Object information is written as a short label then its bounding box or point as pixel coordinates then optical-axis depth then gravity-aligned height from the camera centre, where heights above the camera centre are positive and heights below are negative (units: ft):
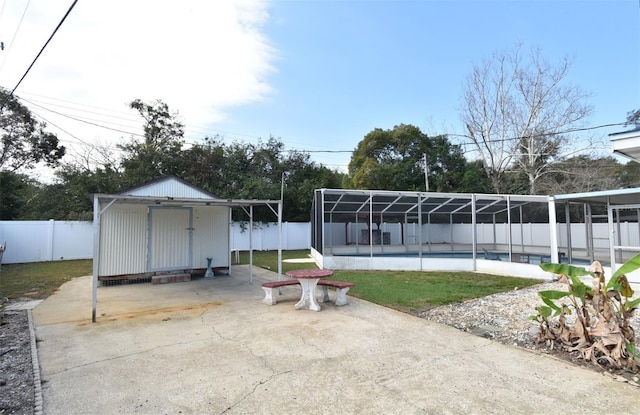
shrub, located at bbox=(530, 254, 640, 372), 11.07 -3.44
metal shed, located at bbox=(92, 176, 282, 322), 27.84 -0.54
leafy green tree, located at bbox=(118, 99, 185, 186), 64.28 +16.68
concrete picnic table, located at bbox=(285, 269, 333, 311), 19.47 -3.71
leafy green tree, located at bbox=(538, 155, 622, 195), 60.18 +9.65
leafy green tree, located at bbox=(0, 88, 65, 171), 52.85 +15.22
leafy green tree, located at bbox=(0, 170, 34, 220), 53.72 +5.66
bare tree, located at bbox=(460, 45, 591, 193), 66.80 +24.59
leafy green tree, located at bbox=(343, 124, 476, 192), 70.25 +15.00
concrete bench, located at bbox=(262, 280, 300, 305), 20.56 -4.07
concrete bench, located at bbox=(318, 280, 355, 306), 20.36 -4.08
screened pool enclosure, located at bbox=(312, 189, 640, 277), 32.50 -0.58
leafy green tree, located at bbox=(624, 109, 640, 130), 64.83 +22.50
